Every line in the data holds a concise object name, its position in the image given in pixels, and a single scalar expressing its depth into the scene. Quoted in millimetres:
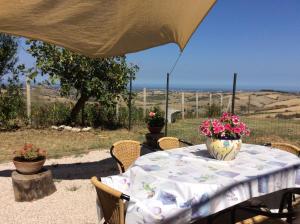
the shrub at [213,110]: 11373
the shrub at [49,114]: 7597
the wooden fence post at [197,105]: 11753
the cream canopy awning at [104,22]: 2308
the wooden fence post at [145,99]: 9434
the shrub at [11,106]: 7064
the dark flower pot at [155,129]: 5616
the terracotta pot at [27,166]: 3236
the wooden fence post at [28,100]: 7432
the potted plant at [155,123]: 5616
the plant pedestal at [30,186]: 3177
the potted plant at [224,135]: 2323
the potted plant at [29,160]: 3242
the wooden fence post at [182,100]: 11659
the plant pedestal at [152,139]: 5521
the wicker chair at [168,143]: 3390
